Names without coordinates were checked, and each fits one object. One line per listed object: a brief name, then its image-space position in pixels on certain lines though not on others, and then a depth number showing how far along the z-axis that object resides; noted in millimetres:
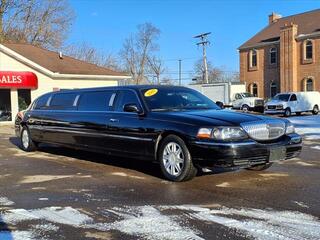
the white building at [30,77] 27188
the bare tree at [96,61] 68106
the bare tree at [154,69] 79612
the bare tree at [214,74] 97125
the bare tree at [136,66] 74375
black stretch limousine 7363
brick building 46500
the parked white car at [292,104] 35344
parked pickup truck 41125
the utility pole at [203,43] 60497
